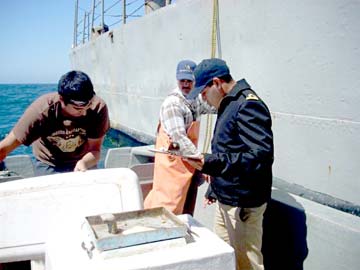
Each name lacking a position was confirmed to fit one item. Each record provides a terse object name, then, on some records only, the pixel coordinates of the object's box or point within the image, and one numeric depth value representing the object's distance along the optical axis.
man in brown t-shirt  2.82
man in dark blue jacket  2.19
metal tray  1.68
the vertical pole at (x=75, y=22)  16.19
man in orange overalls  3.10
